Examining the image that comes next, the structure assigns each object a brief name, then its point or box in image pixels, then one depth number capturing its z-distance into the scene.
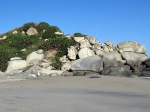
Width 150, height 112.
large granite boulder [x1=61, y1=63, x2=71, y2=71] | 16.77
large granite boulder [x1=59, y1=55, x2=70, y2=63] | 18.05
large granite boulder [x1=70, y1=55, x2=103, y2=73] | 14.98
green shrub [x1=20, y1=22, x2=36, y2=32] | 27.93
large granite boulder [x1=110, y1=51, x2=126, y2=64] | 16.82
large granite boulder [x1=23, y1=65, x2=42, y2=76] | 14.55
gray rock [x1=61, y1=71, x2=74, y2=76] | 13.93
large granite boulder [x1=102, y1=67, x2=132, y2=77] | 12.67
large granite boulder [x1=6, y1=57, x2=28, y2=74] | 16.87
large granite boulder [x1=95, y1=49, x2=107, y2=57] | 18.31
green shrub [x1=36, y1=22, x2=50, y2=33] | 27.00
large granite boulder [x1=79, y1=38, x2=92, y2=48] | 18.91
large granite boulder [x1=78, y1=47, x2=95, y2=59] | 17.67
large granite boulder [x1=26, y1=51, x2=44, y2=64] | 18.09
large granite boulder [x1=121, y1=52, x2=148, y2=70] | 16.80
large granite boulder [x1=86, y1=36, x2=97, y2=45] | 20.64
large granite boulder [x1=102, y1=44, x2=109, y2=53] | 19.45
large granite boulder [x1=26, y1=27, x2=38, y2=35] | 26.42
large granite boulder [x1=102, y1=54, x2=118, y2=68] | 15.35
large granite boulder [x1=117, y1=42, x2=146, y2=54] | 18.66
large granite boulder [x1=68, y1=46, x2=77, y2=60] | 17.92
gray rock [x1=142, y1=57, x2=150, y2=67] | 16.27
